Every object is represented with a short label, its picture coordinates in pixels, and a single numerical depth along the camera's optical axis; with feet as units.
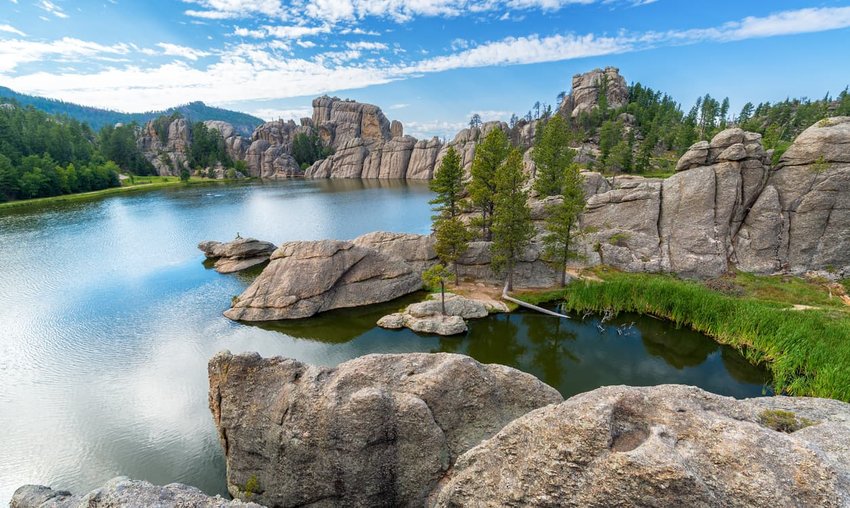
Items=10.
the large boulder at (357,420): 37.45
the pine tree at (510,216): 112.06
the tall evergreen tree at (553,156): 194.02
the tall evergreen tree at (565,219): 110.42
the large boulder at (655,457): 19.35
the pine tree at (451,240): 115.44
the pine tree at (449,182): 140.05
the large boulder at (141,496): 25.27
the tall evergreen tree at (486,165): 134.22
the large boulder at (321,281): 108.47
